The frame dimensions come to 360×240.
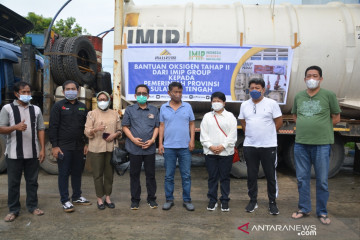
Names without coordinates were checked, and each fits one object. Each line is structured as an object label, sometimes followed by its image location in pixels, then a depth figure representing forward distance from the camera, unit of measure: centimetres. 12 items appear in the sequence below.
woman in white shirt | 426
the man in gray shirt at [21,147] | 396
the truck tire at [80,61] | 624
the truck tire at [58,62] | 625
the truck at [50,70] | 627
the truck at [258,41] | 604
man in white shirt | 416
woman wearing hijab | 429
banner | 603
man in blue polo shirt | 432
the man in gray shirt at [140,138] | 433
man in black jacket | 424
